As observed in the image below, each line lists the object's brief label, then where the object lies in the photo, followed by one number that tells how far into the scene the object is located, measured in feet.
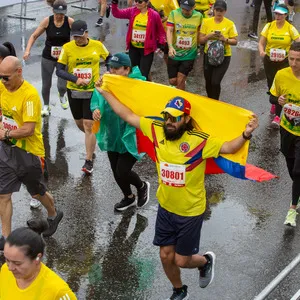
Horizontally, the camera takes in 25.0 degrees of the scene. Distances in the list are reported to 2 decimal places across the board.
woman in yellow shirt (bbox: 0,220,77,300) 12.73
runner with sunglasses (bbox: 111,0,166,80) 35.47
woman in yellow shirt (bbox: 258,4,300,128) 33.12
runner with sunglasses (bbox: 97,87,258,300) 17.74
